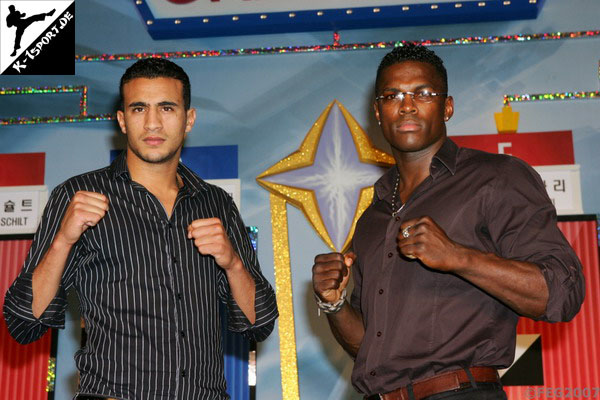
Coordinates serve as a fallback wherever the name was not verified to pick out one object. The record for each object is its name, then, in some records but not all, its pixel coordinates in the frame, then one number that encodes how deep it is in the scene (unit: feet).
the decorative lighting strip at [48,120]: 11.60
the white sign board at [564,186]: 10.50
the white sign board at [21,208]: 11.34
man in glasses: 5.53
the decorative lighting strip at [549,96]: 10.77
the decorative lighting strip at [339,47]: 11.00
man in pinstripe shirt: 6.46
